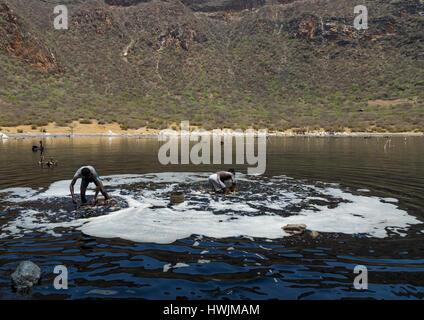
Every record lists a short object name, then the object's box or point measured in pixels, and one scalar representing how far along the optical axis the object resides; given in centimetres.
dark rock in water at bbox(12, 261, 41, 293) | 571
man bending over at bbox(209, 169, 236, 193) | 1387
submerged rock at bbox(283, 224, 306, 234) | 885
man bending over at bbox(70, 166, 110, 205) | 1128
